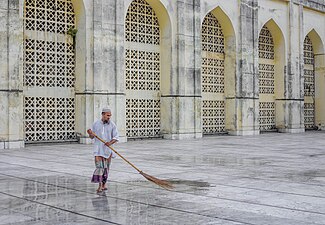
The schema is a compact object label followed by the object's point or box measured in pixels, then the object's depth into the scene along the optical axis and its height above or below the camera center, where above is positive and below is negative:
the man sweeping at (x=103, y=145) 7.04 -0.37
